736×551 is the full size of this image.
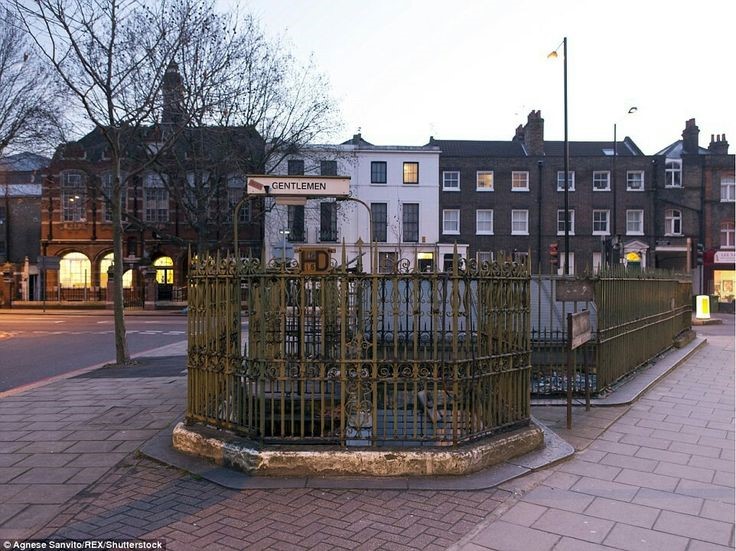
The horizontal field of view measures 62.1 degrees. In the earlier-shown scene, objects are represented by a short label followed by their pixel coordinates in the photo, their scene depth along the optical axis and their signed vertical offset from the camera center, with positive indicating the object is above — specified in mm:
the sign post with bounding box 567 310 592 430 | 6891 -752
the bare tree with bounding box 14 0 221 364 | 12652 +4390
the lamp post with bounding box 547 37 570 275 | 21031 +7143
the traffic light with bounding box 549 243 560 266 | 24775 +781
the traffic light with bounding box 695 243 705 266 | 37344 +1239
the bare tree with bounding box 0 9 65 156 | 21109 +5574
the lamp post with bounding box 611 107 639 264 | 29944 +2840
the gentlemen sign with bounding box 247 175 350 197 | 6289 +893
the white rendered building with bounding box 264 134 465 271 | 42094 +4758
